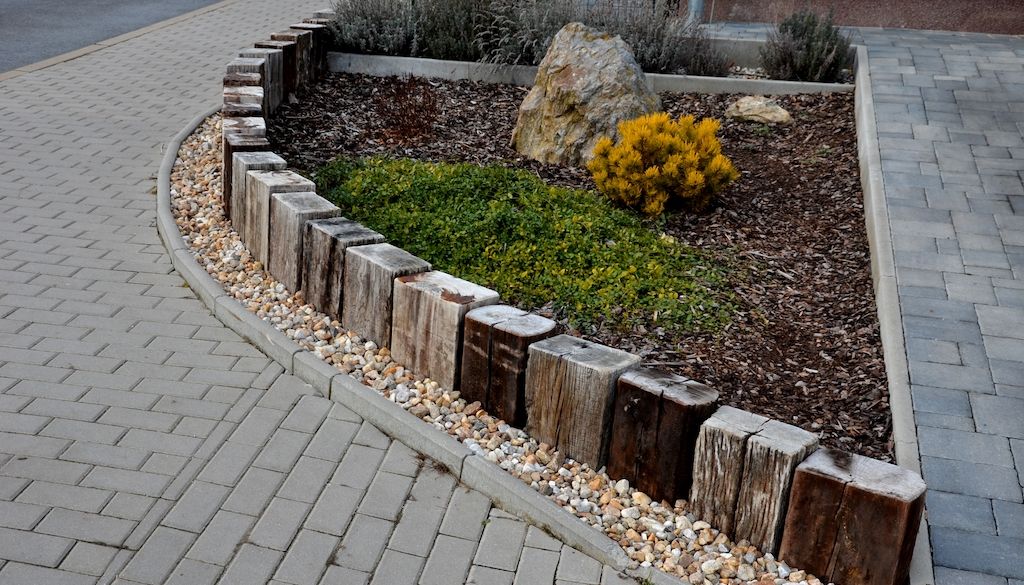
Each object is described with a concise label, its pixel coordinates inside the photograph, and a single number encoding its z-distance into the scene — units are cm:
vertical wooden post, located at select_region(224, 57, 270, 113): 768
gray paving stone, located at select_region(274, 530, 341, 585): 335
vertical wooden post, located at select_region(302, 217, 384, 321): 489
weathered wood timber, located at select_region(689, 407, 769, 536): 348
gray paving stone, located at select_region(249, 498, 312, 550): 351
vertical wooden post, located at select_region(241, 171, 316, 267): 544
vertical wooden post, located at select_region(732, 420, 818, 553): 337
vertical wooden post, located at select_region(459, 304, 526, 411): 418
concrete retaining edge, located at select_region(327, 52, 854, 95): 902
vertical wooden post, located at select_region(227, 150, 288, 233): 575
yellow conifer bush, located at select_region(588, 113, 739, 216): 637
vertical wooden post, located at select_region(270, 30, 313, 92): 889
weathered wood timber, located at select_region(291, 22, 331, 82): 935
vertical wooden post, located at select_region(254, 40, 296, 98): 853
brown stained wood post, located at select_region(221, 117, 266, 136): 629
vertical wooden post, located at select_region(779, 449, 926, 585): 319
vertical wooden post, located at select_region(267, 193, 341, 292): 514
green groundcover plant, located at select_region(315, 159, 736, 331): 522
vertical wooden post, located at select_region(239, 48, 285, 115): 808
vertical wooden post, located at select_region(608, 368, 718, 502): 361
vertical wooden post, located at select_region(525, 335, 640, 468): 381
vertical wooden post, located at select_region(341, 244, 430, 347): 460
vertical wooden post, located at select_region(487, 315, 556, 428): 405
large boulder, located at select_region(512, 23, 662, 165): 748
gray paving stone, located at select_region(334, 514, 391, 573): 344
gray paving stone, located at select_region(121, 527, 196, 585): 329
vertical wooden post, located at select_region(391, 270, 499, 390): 430
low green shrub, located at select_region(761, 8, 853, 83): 909
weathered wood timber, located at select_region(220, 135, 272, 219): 606
